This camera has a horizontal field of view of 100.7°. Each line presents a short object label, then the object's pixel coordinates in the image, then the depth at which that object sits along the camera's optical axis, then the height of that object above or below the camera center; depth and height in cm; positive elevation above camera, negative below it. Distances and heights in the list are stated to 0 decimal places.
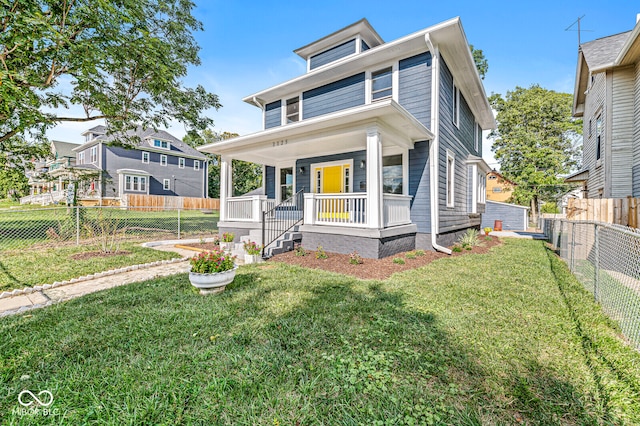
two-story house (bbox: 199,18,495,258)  645 +198
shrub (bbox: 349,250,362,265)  588 -108
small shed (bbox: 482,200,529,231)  1791 -26
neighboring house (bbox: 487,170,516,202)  2417 +230
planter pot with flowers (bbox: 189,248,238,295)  399 -96
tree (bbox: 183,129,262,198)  3203 +456
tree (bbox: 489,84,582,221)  2184 +690
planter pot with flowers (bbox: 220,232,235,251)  775 -96
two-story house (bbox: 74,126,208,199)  2442 +444
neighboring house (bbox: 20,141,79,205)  2420 +249
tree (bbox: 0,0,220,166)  518 +390
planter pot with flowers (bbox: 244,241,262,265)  642 -108
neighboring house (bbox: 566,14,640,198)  770 +327
